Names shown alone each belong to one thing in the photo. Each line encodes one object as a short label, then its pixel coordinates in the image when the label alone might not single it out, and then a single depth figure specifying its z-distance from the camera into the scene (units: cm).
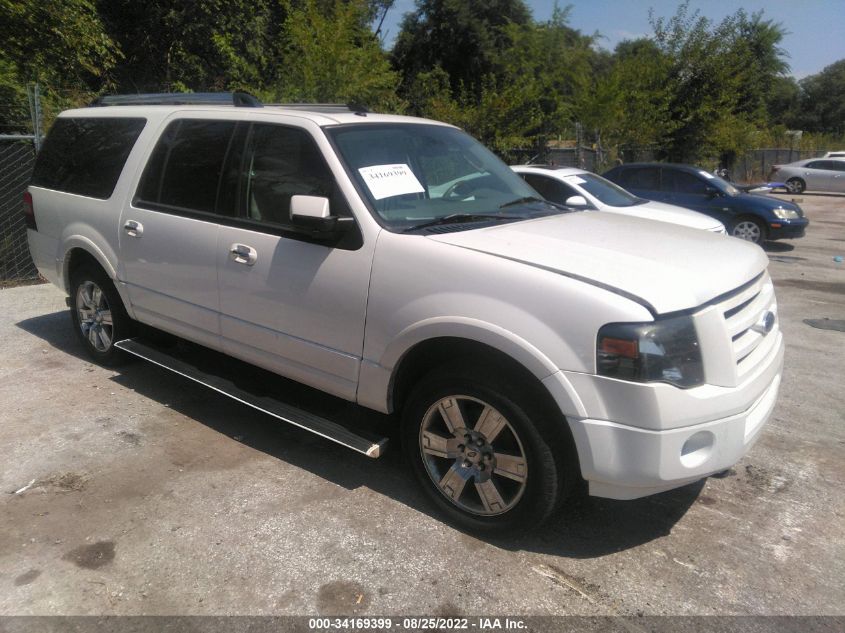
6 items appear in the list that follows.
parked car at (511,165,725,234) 1002
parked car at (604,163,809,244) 1295
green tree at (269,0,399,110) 1201
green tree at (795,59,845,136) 5866
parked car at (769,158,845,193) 2689
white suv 289
